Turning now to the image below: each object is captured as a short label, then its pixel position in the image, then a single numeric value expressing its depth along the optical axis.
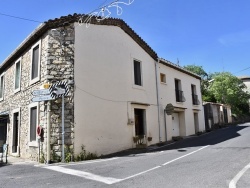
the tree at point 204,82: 32.53
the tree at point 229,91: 30.98
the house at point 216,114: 20.42
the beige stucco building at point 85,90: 8.51
